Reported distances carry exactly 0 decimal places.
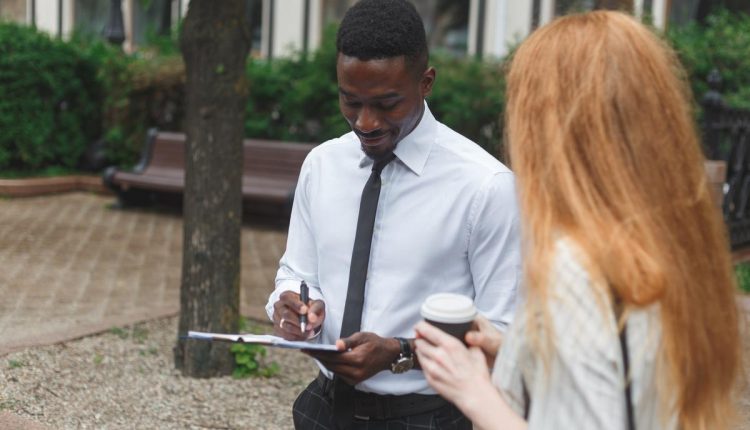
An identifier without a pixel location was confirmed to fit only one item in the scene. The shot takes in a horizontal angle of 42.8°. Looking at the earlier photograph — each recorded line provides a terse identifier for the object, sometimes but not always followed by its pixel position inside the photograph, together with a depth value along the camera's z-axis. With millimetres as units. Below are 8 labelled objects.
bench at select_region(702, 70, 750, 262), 8188
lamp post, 13633
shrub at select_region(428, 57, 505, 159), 10078
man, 2133
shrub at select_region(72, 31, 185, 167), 12273
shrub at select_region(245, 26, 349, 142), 11461
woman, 1425
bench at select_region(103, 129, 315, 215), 10367
